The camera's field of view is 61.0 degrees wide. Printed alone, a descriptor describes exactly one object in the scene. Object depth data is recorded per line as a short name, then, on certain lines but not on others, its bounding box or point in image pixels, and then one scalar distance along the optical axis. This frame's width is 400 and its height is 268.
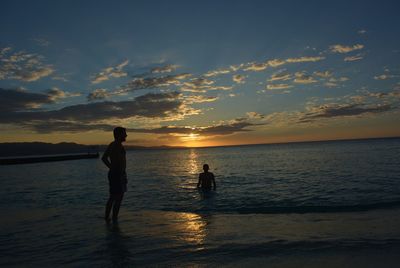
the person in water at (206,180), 18.41
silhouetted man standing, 9.55
